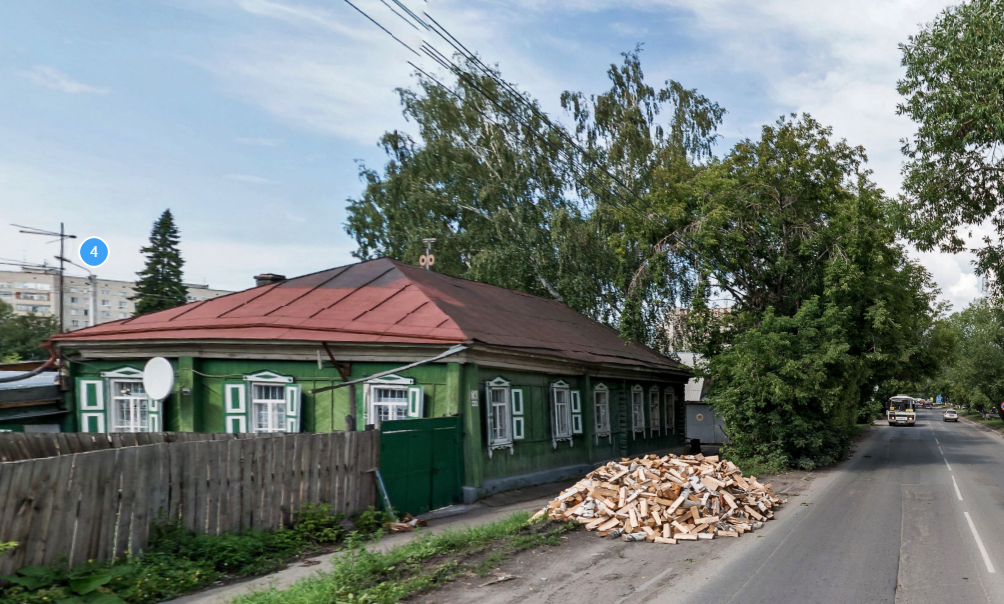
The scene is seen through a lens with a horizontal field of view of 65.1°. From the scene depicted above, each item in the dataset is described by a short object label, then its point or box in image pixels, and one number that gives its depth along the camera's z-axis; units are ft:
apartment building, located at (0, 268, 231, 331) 354.74
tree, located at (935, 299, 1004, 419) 196.17
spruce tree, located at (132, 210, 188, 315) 174.81
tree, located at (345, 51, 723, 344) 114.52
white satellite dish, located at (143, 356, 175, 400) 54.75
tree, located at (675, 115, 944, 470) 73.05
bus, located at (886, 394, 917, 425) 221.46
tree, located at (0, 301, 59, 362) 234.58
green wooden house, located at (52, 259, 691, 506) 51.85
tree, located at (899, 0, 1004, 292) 44.96
